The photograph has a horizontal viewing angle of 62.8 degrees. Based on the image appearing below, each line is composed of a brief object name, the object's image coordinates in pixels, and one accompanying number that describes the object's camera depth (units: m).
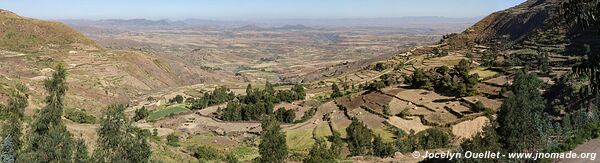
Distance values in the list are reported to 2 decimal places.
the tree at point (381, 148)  37.06
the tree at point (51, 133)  19.42
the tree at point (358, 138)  39.09
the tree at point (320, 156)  24.70
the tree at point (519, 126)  23.20
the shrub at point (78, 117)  43.38
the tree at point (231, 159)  31.59
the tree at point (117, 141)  19.52
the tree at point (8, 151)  20.48
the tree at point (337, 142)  34.59
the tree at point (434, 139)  38.41
